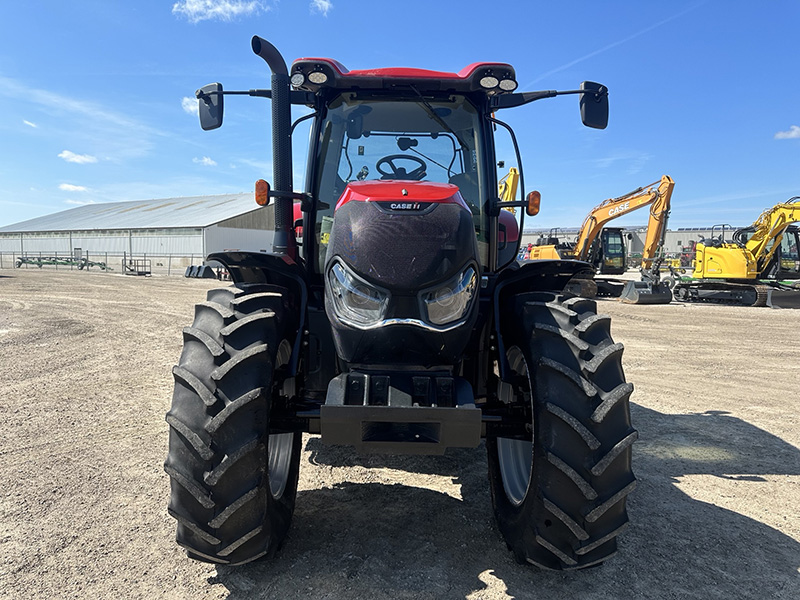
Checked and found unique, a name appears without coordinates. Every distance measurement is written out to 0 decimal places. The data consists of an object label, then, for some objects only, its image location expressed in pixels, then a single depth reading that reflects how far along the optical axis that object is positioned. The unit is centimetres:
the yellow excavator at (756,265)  1603
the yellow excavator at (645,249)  1661
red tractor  229
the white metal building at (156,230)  3972
